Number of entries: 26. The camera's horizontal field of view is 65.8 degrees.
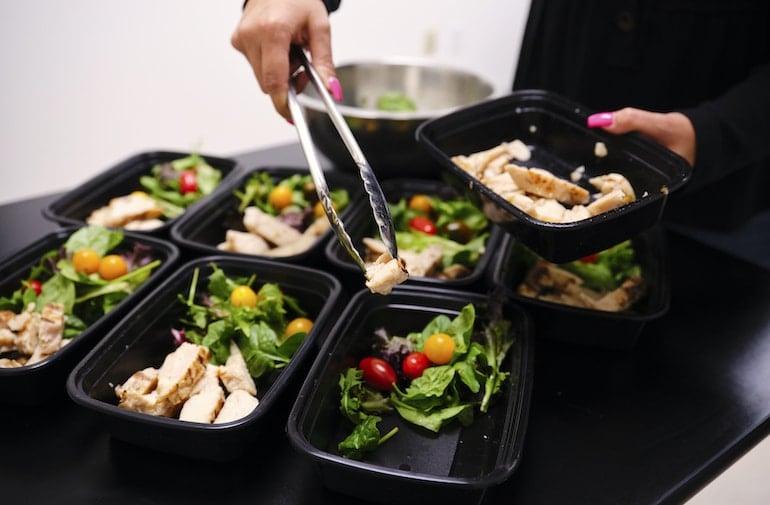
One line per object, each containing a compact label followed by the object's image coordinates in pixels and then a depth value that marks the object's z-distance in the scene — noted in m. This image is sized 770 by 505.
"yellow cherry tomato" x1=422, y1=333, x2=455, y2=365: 1.12
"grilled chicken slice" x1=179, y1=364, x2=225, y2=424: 1.01
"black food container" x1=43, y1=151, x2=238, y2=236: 1.57
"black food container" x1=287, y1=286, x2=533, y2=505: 0.86
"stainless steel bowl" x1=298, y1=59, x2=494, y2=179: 1.64
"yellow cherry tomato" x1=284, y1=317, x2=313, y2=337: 1.22
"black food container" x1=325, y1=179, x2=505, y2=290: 1.29
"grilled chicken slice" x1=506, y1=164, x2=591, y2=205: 1.10
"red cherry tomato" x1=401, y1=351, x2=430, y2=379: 1.12
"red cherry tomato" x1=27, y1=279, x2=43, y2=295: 1.30
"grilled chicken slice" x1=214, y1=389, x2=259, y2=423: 1.00
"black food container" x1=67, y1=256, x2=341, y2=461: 0.94
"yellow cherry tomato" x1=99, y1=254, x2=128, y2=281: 1.35
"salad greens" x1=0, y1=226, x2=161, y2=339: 1.27
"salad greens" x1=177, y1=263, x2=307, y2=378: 1.13
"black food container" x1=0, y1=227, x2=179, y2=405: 1.04
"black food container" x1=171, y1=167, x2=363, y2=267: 1.42
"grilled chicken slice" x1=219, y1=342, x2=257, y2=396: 1.09
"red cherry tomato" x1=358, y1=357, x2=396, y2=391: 1.10
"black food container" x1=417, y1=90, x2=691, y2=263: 0.98
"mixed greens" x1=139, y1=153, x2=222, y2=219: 1.72
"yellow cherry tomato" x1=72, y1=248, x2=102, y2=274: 1.35
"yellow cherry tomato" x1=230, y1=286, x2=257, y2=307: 1.25
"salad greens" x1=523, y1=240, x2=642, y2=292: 1.40
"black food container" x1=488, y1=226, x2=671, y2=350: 1.19
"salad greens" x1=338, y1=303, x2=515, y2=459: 1.03
